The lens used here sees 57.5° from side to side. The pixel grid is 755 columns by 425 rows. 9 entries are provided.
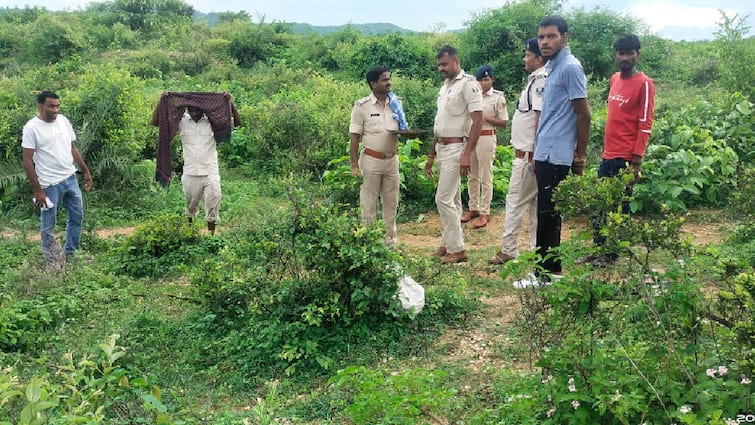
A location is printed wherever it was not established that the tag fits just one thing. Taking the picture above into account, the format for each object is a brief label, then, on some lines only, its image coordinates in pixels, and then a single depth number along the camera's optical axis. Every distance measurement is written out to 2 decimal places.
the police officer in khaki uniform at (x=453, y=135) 5.93
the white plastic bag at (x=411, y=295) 4.61
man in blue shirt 4.89
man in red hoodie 5.51
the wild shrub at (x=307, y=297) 4.38
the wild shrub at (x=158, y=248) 6.36
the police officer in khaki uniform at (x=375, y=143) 6.15
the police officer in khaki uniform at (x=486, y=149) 7.78
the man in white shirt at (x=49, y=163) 6.14
